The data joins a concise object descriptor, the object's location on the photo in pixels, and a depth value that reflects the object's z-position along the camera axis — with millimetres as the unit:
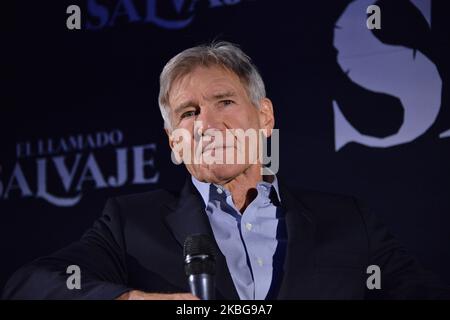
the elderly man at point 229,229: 2894
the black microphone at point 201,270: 2692
